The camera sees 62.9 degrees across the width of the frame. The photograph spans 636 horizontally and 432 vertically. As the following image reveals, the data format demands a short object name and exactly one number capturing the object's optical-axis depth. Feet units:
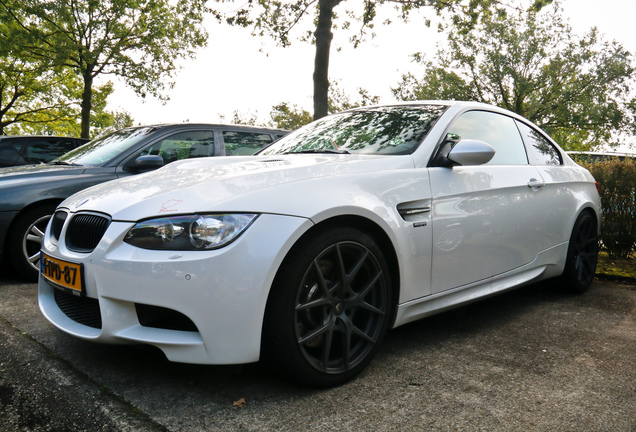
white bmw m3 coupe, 6.84
